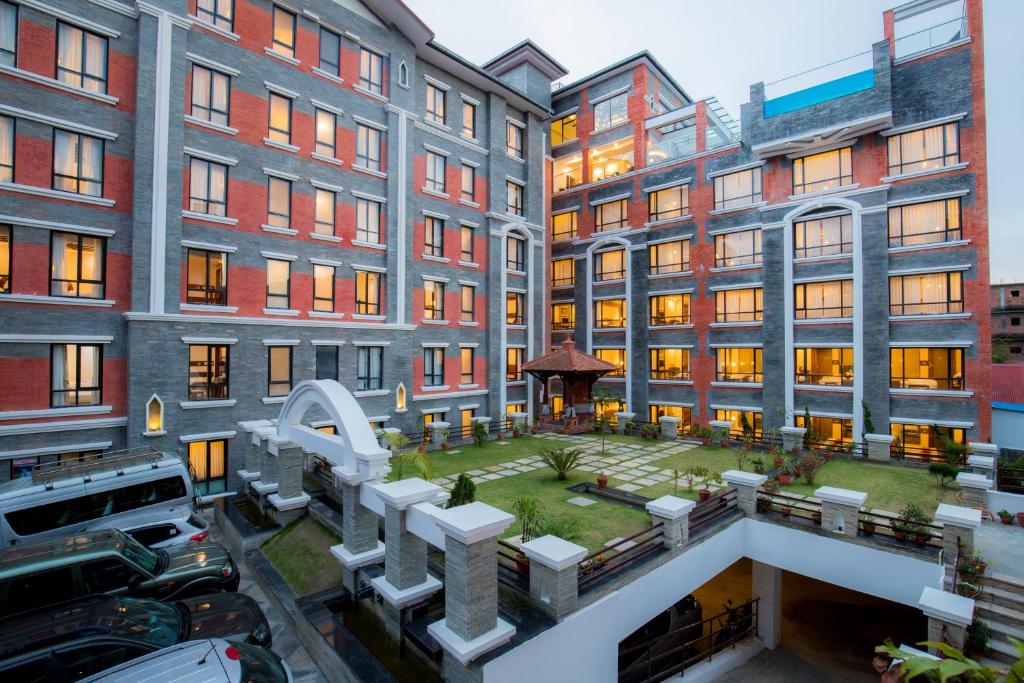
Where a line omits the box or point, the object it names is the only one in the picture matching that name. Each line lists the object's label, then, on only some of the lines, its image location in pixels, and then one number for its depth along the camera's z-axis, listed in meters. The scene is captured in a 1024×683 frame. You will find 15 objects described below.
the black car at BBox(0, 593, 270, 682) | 6.26
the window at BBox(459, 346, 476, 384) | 26.80
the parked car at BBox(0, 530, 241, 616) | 8.02
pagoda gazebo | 22.50
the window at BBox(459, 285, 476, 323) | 27.03
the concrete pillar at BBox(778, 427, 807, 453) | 18.81
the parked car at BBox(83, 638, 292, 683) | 6.00
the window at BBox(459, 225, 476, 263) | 26.83
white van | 10.52
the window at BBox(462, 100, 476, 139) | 27.02
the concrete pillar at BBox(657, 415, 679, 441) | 22.56
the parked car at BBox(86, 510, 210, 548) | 11.58
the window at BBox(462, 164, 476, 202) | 27.00
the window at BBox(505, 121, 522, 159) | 29.62
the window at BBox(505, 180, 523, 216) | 29.75
